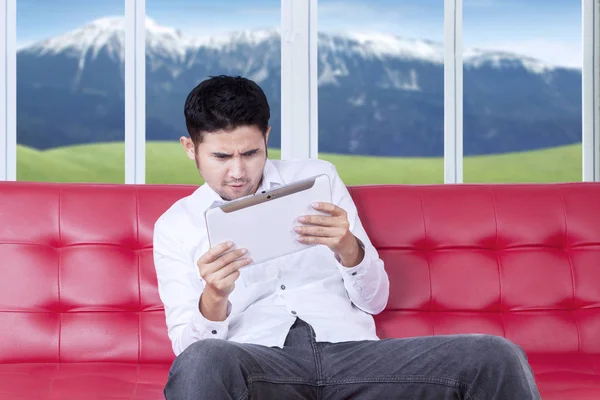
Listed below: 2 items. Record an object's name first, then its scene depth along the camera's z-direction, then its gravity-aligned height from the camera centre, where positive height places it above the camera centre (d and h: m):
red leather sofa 3.09 -0.16
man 2.52 -0.21
